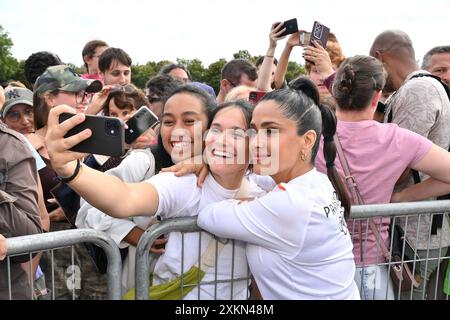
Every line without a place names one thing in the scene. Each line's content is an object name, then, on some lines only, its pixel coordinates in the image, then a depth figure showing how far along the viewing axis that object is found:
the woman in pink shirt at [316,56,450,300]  2.83
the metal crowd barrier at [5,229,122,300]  2.07
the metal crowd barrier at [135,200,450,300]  2.25
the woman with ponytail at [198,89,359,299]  2.09
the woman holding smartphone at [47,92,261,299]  2.25
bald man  3.14
